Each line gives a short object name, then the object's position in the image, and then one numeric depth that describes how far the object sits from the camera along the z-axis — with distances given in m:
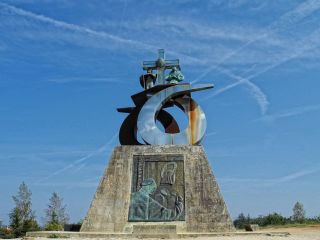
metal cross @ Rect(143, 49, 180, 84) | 21.81
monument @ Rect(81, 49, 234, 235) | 17.83
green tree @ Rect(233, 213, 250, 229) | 39.90
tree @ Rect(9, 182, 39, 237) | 28.02
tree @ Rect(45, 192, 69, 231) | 32.97
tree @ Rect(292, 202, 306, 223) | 37.16
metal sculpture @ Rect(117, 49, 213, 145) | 20.28
